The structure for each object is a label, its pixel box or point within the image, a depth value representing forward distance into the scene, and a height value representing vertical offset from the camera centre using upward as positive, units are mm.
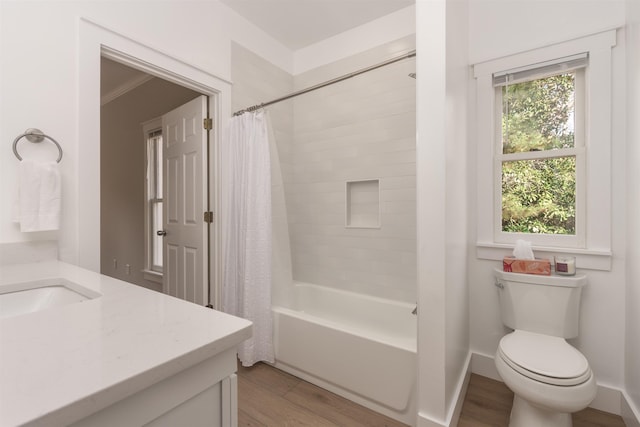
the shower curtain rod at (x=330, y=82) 1603 +840
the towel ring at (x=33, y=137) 1352 +358
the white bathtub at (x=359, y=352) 1588 -878
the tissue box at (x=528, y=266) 1795 -333
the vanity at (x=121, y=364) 401 -240
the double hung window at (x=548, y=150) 1734 +400
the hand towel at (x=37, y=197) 1323 +70
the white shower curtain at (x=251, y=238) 2117 -188
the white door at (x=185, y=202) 2400 +85
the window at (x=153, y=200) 3590 +144
